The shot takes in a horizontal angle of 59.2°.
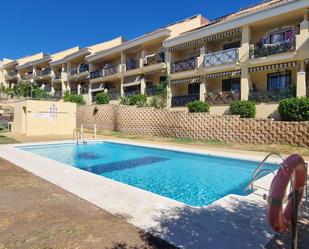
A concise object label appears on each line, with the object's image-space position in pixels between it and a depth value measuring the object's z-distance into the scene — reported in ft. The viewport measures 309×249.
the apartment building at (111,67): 102.58
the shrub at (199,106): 75.04
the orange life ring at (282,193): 11.32
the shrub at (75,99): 125.08
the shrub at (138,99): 94.12
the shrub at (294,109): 55.88
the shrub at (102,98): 112.37
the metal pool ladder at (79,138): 68.82
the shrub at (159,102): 90.89
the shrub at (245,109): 66.47
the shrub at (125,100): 100.77
